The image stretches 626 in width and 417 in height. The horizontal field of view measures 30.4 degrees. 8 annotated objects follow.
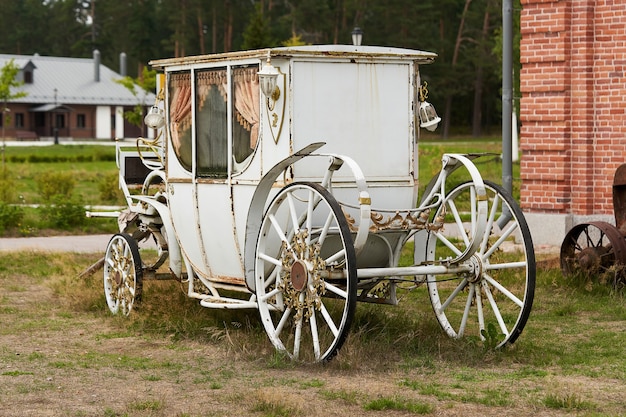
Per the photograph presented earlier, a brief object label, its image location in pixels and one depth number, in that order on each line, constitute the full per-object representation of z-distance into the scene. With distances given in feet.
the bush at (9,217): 59.72
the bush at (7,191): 70.69
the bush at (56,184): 74.23
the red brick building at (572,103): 49.29
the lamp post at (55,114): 243.60
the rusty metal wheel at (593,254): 37.99
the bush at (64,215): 61.31
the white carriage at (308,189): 26.89
